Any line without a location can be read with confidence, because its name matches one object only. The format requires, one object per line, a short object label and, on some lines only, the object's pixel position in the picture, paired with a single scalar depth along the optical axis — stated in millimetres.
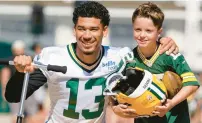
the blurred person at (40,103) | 13820
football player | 6266
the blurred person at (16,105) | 12625
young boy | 6352
